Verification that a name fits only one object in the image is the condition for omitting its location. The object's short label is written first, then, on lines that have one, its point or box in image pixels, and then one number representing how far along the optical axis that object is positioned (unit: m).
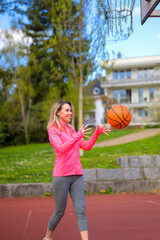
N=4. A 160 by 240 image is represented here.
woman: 3.62
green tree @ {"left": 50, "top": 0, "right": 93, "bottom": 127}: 13.39
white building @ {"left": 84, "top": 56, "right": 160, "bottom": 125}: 42.16
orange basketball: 4.76
